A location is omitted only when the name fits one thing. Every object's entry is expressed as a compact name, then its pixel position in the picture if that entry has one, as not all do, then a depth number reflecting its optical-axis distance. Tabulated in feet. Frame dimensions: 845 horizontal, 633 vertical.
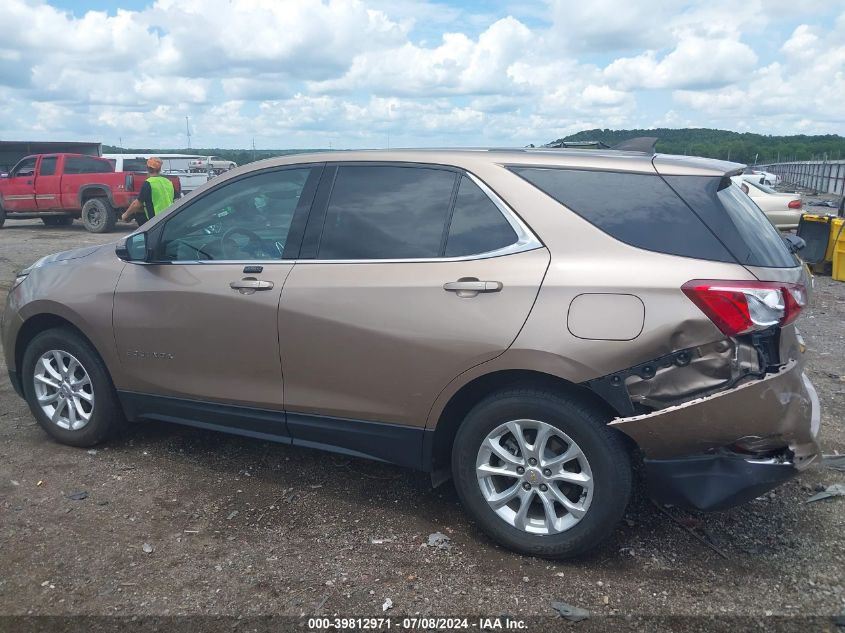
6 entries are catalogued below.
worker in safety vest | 27.50
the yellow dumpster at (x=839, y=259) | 37.78
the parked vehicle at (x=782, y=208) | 47.93
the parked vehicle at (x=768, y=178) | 69.59
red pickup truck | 58.54
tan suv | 9.86
